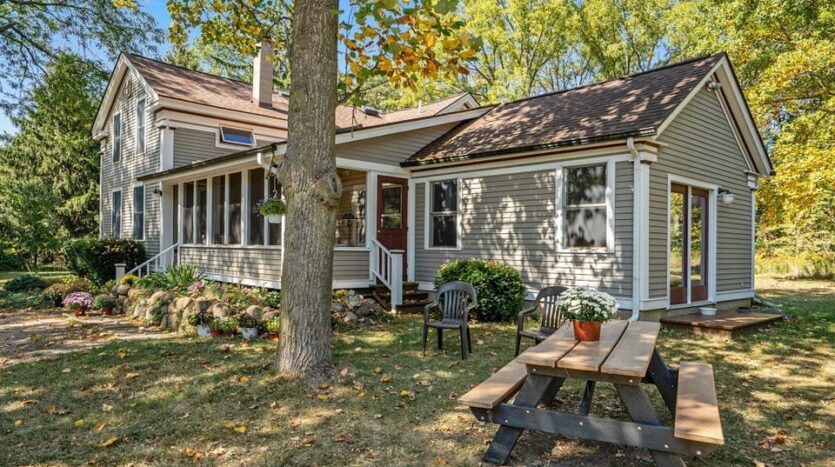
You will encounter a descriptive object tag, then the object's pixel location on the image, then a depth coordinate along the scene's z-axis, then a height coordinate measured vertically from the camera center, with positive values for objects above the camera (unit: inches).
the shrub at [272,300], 355.3 -44.5
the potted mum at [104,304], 397.4 -54.1
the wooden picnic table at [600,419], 114.3 -39.1
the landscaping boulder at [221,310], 311.9 -45.6
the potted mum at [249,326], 287.0 -50.9
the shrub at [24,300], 429.1 -56.8
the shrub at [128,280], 454.4 -40.7
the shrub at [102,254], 541.3 -23.0
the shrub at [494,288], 344.5 -33.5
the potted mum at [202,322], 299.3 -50.9
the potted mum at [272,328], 288.2 -51.5
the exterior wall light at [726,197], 392.2 +31.6
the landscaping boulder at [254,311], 313.3 -46.1
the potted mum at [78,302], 392.5 -53.1
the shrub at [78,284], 472.4 -48.0
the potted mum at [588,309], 145.6 -19.7
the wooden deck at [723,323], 305.0 -50.7
